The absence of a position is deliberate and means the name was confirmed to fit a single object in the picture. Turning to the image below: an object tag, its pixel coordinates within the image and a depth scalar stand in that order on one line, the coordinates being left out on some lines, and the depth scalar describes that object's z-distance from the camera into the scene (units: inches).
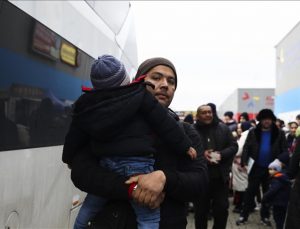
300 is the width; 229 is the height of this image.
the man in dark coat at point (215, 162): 123.9
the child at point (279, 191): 129.6
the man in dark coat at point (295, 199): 91.8
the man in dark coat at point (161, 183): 42.9
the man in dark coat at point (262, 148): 157.1
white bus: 57.0
